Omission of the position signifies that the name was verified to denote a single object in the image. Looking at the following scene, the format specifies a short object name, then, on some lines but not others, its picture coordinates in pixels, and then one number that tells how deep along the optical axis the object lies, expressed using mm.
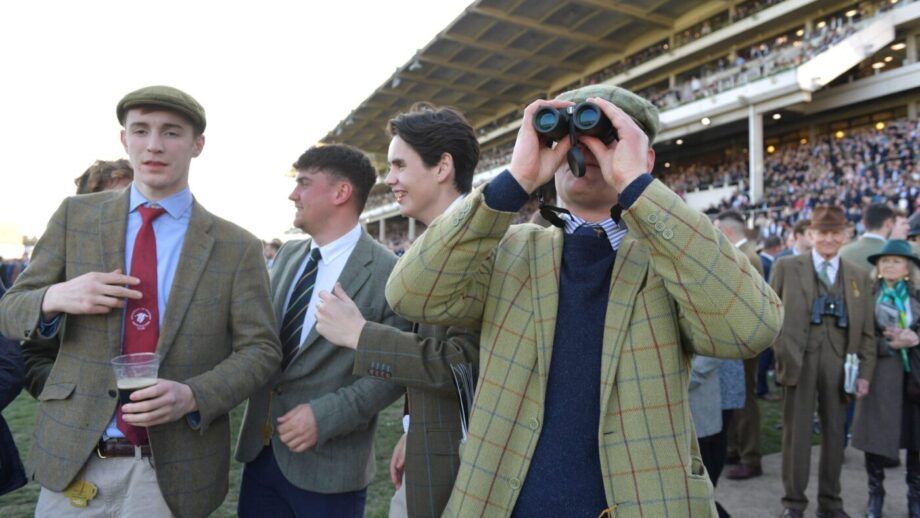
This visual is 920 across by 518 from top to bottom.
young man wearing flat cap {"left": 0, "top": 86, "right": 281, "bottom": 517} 1812
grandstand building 21500
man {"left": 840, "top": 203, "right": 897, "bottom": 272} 5816
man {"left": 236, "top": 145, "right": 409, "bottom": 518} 2182
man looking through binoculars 1316
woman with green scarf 4012
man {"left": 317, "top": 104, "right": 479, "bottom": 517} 1818
